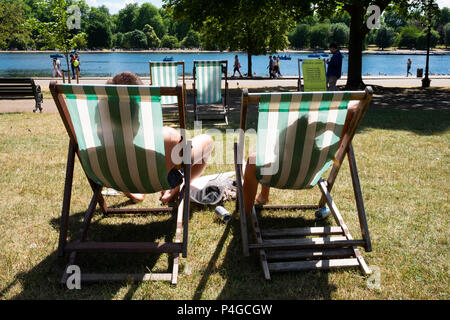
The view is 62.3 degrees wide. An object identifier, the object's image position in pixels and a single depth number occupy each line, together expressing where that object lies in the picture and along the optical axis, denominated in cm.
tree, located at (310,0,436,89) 1441
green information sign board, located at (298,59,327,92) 762
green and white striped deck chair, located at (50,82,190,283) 230
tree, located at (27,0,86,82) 1590
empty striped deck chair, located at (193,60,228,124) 841
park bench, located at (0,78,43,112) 921
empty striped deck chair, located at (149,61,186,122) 819
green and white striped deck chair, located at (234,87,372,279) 242
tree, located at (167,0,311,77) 1281
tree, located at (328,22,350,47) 10669
